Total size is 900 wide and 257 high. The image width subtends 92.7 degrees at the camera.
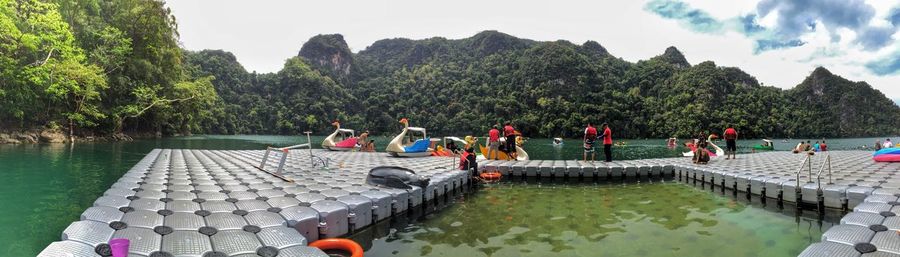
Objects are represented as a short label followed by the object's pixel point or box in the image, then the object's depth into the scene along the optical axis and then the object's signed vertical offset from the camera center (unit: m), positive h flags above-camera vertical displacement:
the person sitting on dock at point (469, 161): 14.45 -0.93
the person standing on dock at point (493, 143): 19.19 -0.42
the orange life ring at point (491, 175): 15.52 -1.50
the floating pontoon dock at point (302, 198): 4.64 -1.14
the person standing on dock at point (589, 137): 18.66 -0.12
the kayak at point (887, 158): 14.86 -0.77
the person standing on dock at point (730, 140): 17.97 -0.21
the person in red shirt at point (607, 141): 18.09 -0.28
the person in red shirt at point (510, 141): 19.55 -0.33
